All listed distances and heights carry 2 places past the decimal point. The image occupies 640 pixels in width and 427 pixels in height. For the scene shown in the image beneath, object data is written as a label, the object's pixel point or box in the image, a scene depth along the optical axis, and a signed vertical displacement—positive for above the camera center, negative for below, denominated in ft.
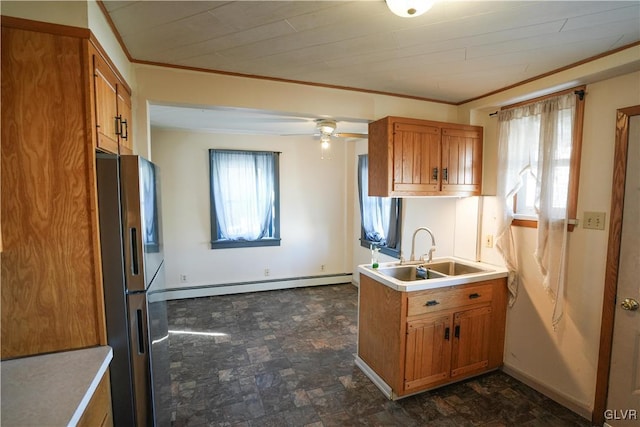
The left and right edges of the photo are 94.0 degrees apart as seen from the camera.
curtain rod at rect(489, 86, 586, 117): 6.91 +2.36
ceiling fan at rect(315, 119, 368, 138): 10.33 +2.25
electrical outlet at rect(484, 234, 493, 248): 9.14 -1.50
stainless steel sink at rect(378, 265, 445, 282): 8.56 -2.37
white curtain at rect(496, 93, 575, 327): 7.25 +0.60
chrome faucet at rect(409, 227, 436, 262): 8.87 -1.94
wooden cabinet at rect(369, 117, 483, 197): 8.12 +0.97
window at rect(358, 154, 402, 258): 13.66 -1.38
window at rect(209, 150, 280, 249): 14.90 -0.35
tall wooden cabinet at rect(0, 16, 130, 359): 4.00 +0.04
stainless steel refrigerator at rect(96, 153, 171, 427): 4.47 -1.44
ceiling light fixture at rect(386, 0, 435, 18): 4.04 +2.56
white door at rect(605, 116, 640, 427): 6.13 -2.48
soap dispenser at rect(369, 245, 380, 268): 8.68 -2.01
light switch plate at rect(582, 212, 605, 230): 6.68 -0.63
